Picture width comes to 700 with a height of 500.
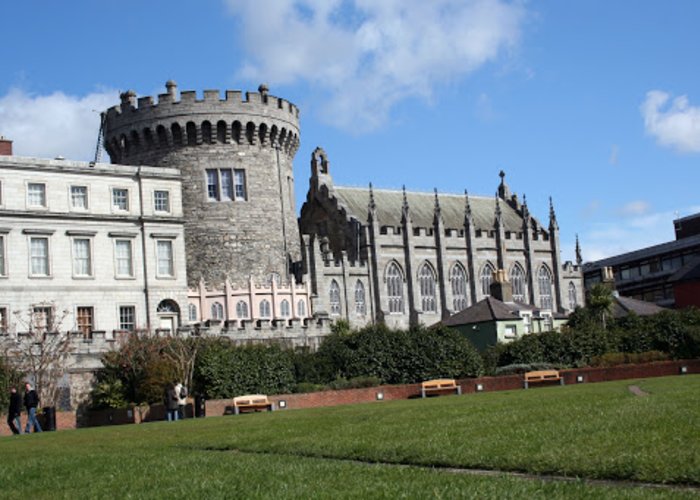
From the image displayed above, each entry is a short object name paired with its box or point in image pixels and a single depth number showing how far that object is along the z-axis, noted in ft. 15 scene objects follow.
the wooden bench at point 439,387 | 139.95
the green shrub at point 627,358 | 165.78
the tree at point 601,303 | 203.51
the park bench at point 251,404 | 127.13
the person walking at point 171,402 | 118.83
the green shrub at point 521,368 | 164.76
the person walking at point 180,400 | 124.72
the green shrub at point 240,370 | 144.66
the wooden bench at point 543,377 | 142.41
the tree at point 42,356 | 144.05
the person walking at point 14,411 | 107.24
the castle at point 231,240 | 181.37
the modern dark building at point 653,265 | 365.40
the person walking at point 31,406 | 108.47
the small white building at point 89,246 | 177.99
